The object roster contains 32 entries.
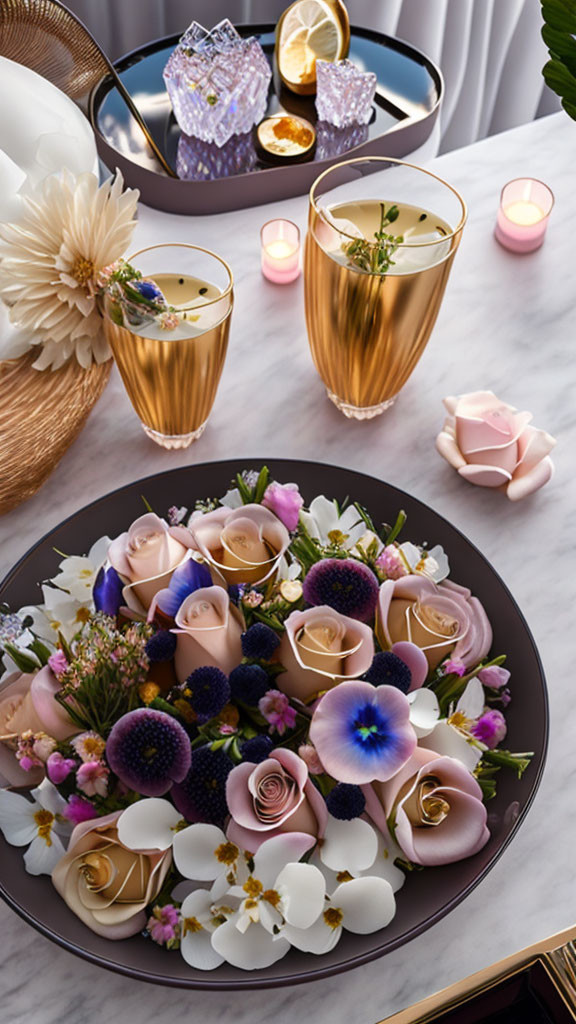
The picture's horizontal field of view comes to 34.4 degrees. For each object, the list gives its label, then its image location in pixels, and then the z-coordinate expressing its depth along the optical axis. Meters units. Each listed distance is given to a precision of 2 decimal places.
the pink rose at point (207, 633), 0.44
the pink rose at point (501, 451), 0.62
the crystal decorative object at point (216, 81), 0.77
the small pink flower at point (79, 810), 0.44
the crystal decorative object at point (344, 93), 0.79
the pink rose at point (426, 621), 0.47
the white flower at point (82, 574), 0.51
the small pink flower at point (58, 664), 0.46
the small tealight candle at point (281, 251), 0.73
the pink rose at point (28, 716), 0.45
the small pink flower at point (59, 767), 0.44
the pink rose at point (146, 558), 0.48
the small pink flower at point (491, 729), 0.47
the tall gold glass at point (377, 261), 0.54
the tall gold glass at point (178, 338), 0.55
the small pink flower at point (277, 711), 0.44
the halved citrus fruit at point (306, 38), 0.84
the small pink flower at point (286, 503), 0.51
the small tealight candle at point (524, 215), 0.75
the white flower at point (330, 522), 0.53
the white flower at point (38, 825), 0.44
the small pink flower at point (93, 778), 0.43
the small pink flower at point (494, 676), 0.49
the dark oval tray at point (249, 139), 0.77
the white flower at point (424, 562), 0.52
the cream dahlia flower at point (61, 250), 0.53
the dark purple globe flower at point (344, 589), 0.45
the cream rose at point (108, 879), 0.42
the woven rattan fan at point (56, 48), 0.76
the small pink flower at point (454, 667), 0.48
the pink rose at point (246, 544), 0.48
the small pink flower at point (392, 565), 0.50
